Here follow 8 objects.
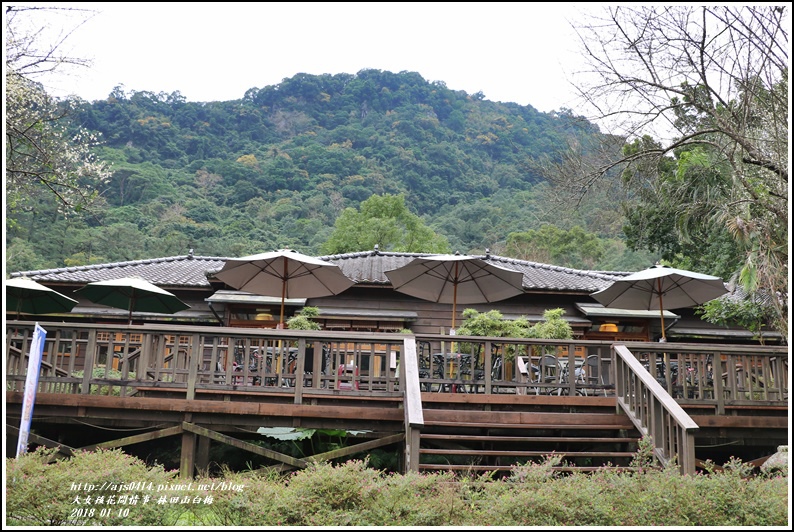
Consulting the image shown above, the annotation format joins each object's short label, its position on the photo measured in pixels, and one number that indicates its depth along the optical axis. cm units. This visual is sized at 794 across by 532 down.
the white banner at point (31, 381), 672
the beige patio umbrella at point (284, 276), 1189
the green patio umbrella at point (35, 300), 1137
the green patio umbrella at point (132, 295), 1167
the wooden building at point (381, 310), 1551
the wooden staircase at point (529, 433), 777
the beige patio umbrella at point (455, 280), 1183
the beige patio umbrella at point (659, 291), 1205
